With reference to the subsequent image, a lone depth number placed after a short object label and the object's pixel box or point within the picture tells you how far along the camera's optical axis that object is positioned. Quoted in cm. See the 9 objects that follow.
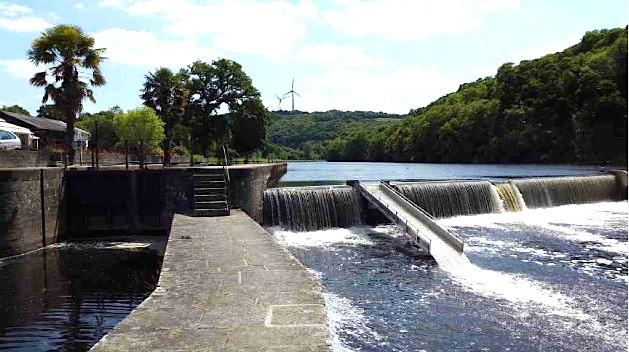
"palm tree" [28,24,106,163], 2350
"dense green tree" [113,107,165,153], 5456
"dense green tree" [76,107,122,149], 6756
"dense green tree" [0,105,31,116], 8169
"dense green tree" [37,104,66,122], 7394
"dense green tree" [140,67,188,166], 3775
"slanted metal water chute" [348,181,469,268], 1533
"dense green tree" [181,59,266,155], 4578
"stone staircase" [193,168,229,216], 1532
